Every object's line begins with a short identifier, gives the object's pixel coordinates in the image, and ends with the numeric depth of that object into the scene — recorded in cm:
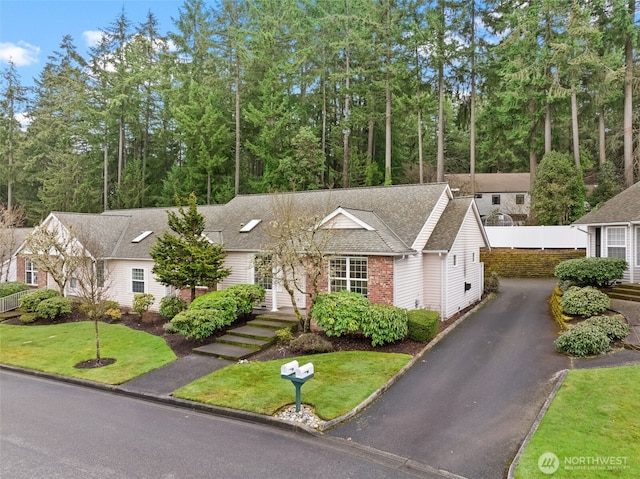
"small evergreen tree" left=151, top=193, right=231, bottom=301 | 1548
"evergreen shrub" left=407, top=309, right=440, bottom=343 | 1261
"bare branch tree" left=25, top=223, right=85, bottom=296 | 1758
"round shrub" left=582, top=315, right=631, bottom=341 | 1104
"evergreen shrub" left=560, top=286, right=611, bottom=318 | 1293
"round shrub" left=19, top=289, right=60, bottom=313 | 1852
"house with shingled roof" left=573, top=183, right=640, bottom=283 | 1591
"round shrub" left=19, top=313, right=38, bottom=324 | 1803
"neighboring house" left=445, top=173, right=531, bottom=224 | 3900
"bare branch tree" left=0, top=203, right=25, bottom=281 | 2205
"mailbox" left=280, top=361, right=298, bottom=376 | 803
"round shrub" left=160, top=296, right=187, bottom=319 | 1673
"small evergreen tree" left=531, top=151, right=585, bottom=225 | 2562
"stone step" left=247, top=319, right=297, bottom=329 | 1418
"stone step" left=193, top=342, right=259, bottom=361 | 1212
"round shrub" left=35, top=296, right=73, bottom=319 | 1799
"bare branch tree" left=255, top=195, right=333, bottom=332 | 1298
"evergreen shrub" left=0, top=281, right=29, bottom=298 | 2052
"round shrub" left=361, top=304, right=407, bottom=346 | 1233
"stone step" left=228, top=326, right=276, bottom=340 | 1338
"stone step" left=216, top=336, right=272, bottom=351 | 1288
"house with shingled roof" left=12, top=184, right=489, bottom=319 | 1416
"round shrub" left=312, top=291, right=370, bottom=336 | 1253
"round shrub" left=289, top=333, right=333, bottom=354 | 1215
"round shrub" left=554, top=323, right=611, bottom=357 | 1061
